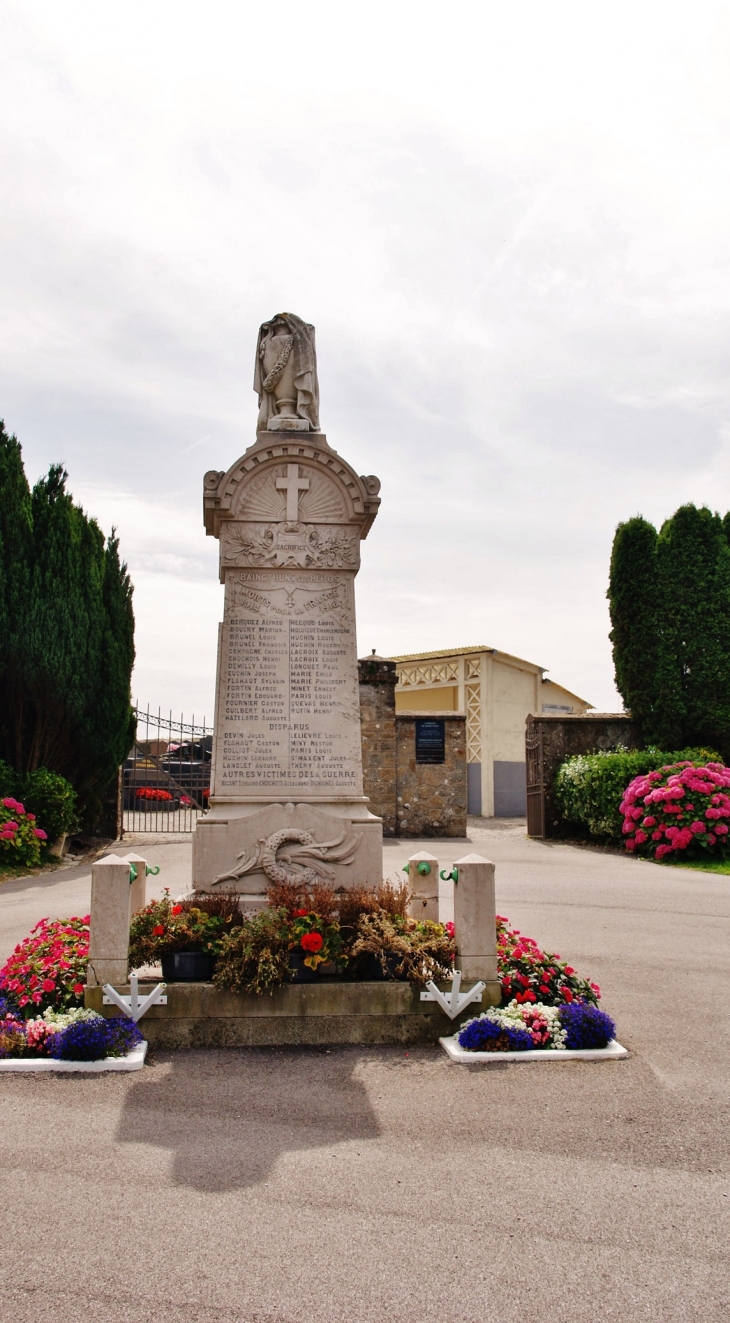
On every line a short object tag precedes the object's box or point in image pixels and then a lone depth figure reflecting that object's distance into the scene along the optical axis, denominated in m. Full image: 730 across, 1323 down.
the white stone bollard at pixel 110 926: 4.64
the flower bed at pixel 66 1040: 4.29
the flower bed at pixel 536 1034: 4.48
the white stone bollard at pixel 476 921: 4.78
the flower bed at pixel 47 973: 4.71
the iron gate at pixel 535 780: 17.64
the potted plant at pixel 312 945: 4.77
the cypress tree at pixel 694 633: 17.25
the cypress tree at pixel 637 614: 17.98
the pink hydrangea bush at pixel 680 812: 13.53
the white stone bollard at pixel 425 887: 6.01
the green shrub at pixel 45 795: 13.59
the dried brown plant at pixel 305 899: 5.15
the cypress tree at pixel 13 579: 13.75
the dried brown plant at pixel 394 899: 5.29
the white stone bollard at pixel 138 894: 5.97
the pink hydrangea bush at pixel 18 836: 12.45
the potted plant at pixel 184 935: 4.80
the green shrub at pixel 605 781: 15.77
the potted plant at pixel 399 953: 4.76
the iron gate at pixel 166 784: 18.94
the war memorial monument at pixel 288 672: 5.80
